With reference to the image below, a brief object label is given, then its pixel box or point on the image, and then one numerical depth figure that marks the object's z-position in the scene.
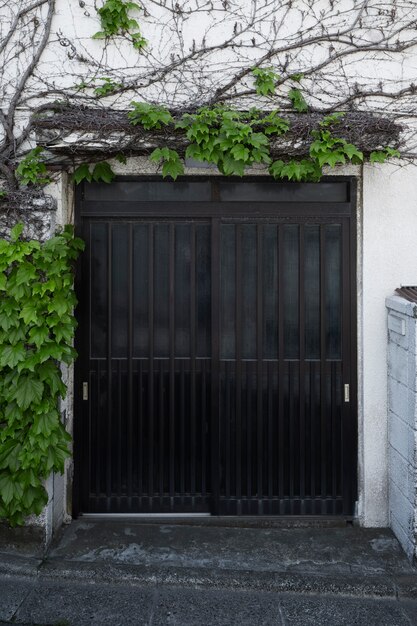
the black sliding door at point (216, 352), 4.96
